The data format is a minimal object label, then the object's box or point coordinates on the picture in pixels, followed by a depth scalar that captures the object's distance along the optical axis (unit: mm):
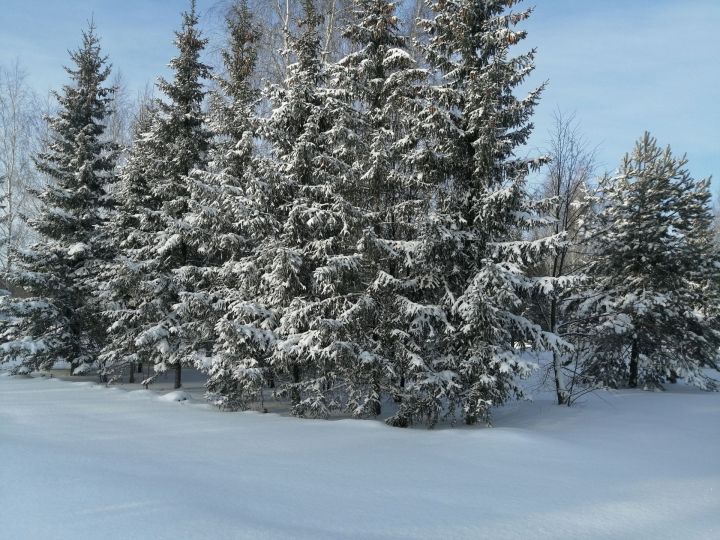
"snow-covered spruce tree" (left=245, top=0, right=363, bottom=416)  10750
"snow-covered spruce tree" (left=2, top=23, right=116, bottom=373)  16281
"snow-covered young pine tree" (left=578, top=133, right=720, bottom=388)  17109
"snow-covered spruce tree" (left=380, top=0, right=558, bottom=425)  10203
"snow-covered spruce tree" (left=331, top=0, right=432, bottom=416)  10820
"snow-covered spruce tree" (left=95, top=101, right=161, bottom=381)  14625
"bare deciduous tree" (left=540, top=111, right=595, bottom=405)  13891
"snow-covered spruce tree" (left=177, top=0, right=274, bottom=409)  11469
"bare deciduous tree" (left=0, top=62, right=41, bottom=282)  28141
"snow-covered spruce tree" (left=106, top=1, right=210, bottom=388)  14008
